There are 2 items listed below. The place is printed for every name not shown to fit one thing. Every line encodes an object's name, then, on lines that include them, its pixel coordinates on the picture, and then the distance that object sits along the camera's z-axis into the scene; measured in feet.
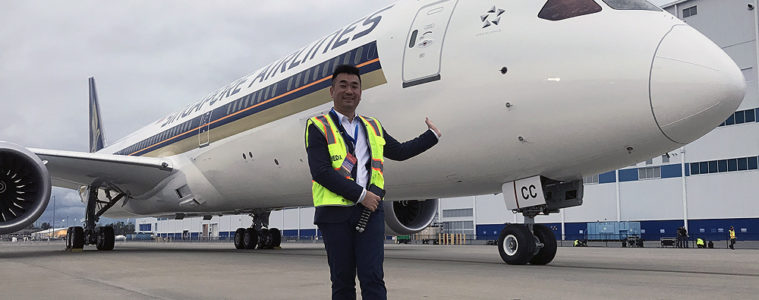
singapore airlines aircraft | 20.81
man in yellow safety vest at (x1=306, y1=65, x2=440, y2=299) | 9.47
